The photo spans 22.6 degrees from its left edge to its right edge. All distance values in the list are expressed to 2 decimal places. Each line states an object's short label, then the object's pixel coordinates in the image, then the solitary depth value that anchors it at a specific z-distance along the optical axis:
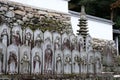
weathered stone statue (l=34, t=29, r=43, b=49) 6.25
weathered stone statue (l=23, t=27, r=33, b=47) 6.11
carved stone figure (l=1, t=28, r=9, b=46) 5.62
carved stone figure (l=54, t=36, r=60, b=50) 6.51
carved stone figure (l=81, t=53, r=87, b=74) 6.90
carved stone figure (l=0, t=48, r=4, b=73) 5.22
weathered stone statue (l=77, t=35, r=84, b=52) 7.12
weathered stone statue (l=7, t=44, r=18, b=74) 5.37
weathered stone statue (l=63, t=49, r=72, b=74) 6.43
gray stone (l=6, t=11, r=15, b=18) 8.01
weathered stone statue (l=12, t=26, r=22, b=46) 5.89
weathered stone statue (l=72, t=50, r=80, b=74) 6.66
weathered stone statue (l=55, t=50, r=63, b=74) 6.23
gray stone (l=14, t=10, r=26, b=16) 8.53
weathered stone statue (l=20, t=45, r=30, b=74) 5.55
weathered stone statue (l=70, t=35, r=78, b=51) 6.99
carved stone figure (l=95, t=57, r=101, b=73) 7.33
